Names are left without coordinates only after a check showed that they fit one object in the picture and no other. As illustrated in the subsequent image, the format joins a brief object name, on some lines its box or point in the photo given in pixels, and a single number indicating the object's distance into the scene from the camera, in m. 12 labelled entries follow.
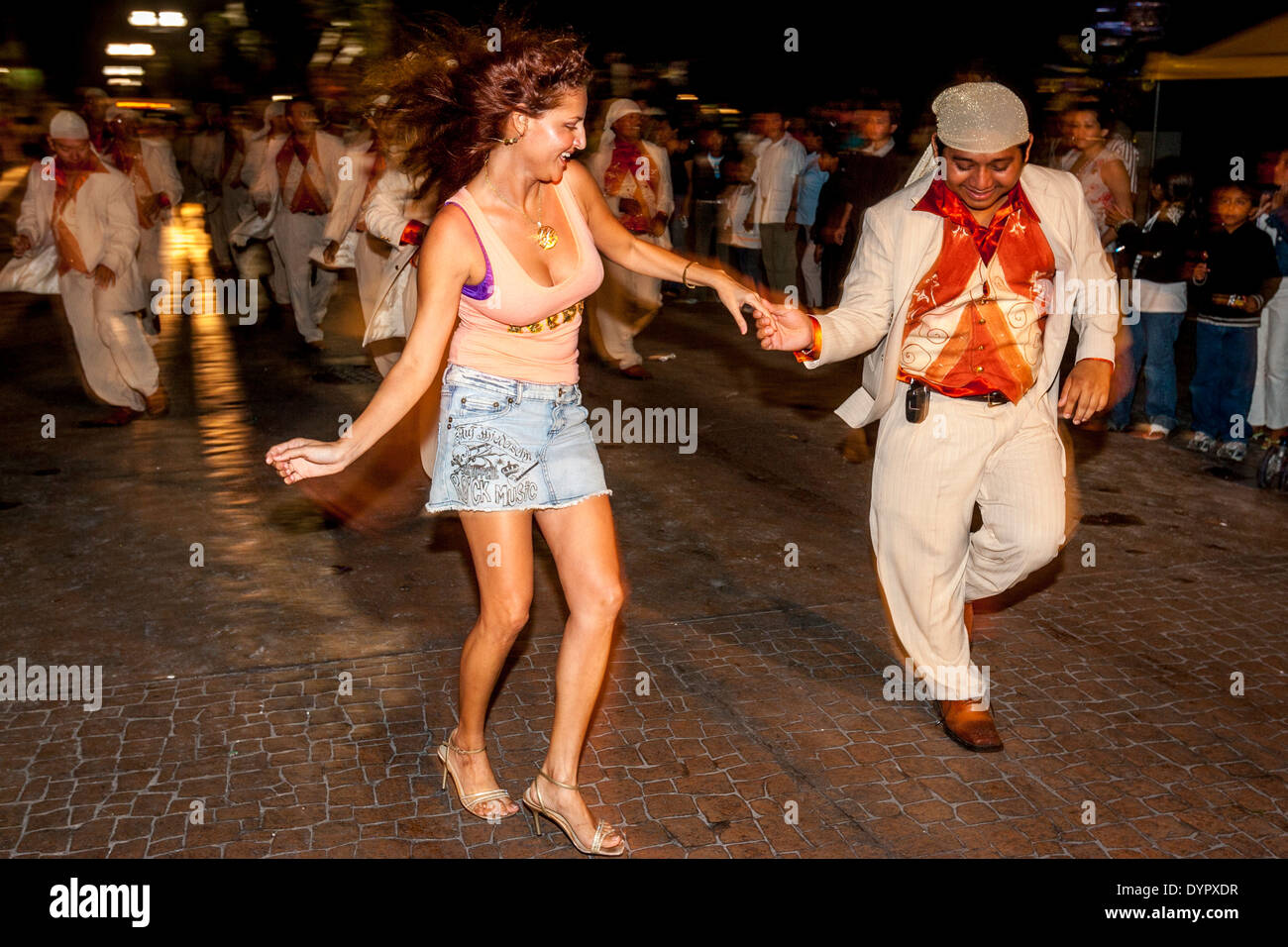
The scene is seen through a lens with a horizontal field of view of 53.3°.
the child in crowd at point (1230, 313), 7.75
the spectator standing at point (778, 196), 12.98
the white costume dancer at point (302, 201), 11.17
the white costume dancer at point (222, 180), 14.74
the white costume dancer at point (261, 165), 11.94
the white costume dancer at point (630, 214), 10.30
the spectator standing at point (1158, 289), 8.24
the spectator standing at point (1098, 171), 8.65
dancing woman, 3.28
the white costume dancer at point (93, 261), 8.27
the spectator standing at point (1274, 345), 7.91
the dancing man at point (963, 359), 3.98
